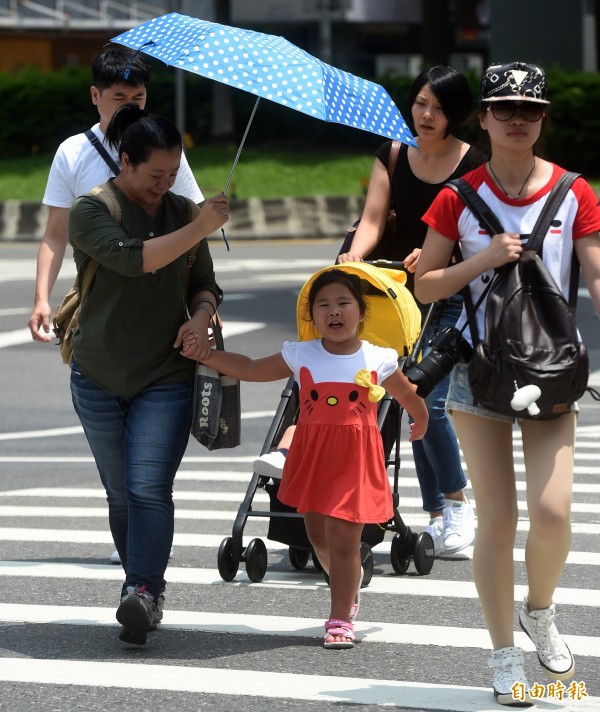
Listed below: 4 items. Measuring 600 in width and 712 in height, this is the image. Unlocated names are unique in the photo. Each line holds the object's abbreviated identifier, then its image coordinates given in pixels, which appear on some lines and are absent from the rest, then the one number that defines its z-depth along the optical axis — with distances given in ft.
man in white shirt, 42.98
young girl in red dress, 35.81
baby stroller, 40.50
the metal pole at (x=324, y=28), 216.54
